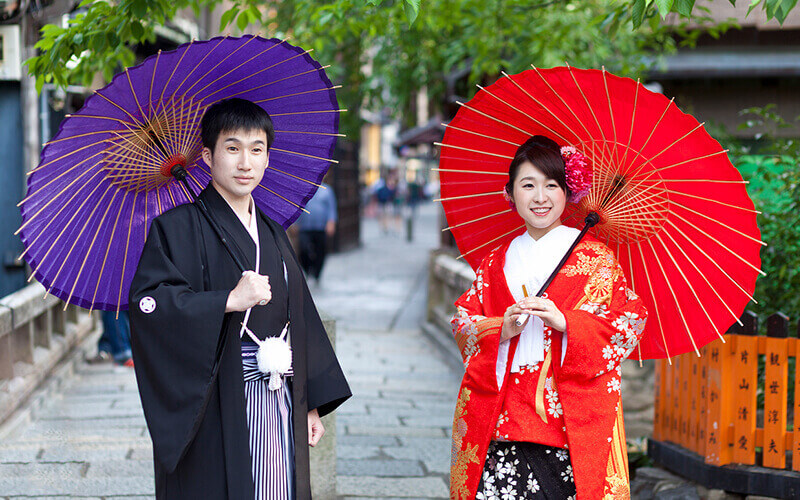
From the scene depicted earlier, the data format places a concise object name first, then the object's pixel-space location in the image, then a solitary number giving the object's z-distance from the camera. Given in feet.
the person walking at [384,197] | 86.79
